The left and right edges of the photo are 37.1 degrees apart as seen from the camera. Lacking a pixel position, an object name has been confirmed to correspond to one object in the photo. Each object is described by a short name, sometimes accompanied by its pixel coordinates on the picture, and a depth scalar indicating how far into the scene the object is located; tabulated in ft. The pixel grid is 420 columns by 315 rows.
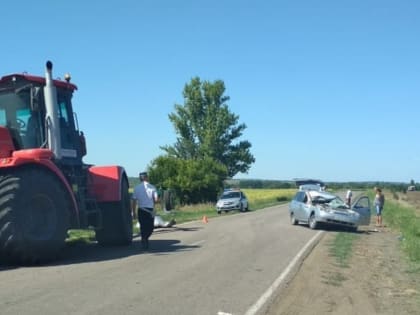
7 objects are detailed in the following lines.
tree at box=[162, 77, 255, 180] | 262.67
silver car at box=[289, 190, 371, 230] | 80.53
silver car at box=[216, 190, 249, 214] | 145.07
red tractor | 37.86
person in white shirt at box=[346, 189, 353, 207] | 110.17
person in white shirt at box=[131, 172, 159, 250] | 49.70
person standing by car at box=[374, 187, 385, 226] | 91.71
